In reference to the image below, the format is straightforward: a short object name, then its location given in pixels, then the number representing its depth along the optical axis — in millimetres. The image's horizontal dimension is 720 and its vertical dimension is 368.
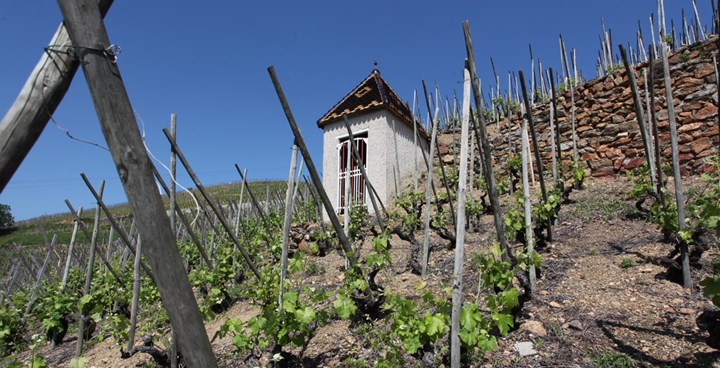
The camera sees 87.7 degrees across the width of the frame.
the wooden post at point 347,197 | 5413
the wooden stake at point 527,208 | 3793
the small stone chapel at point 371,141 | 10641
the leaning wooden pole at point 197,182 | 4344
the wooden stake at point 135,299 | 3631
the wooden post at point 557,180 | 6801
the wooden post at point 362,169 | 5546
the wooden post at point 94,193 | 5430
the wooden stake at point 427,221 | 4699
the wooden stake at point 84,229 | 5781
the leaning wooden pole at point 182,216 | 4589
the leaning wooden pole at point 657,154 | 4206
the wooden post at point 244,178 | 7190
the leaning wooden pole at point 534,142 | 4202
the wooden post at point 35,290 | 6934
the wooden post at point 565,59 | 11156
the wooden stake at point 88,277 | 4828
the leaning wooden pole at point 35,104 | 1529
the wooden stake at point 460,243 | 2410
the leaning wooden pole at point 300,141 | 3414
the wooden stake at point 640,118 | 4415
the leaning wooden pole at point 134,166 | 1603
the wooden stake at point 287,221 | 3230
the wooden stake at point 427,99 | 5525
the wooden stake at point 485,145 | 3012
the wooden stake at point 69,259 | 5849
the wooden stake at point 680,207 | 3578
